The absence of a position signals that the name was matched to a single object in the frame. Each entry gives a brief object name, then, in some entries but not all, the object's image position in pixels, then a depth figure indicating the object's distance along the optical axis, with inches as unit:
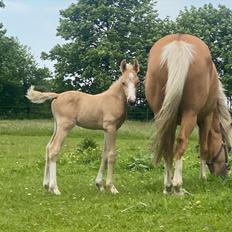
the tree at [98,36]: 2089.1
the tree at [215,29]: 2114.9
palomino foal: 374.3
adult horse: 334.6
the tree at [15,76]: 2051.9
